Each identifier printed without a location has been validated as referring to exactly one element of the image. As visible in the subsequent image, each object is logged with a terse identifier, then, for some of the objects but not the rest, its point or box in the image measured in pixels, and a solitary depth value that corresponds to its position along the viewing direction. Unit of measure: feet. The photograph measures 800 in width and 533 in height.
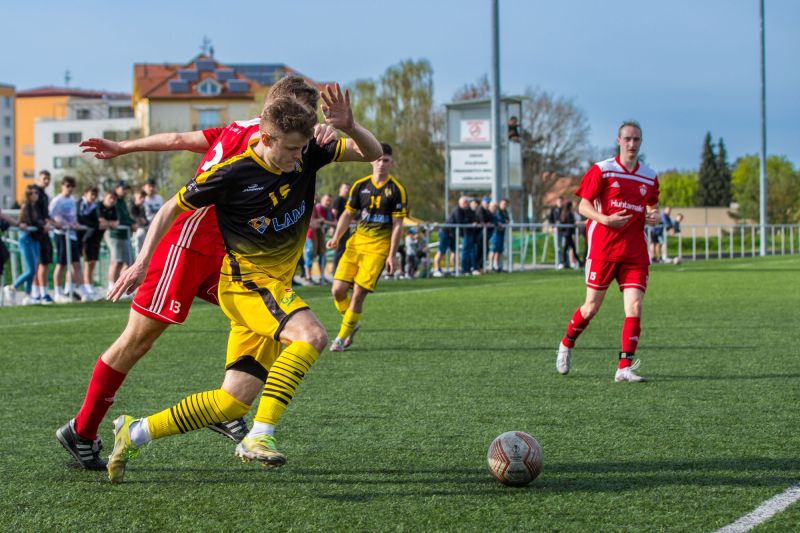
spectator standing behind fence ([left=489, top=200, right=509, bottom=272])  94.17
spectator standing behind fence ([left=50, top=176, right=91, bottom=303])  58.13
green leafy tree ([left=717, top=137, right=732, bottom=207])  405.18
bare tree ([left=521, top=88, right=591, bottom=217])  209.36
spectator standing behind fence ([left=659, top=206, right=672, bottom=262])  115.03
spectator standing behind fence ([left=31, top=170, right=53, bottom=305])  55.72
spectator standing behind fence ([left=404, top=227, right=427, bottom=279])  84.53
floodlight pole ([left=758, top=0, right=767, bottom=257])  148.46
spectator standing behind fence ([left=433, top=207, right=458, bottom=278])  88.38
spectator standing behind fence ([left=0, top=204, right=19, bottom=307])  52.54
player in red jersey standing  29.04
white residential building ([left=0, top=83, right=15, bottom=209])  461.78
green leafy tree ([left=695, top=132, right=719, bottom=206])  408.46
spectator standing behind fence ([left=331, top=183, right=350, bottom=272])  63.67
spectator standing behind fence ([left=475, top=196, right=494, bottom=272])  91.71
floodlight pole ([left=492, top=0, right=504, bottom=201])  101.09
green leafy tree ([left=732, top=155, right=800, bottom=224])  268.00
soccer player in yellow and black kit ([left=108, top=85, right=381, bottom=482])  15.72
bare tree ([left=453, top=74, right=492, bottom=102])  219.41
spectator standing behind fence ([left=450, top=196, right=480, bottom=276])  90.12
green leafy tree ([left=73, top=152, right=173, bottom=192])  250.37
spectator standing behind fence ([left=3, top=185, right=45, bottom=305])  55.06
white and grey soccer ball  16.46
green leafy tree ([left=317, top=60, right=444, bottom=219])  209.67
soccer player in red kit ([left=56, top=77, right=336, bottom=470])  16.92
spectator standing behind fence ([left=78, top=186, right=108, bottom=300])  58.65
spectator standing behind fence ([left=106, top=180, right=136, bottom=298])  60.39
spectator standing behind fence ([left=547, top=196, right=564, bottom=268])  102.68
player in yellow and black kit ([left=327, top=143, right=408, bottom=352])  37.50
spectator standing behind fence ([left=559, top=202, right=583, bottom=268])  101.86
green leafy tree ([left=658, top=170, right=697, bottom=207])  429.22
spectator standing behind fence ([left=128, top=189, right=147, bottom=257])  62.03
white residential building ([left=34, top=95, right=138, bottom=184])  372.38
